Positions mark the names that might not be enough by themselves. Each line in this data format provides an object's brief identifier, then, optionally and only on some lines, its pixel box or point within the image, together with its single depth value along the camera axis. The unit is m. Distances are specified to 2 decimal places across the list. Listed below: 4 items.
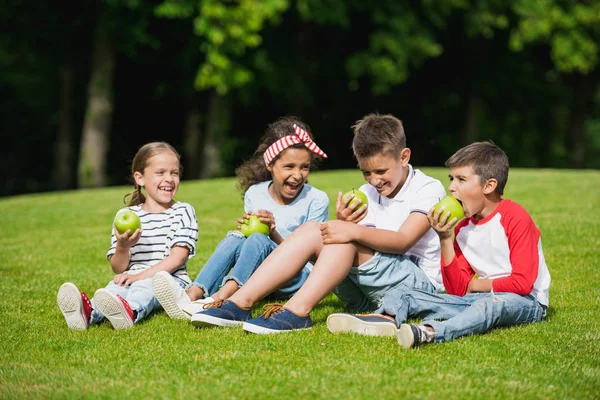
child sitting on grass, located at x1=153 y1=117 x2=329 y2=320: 6.04
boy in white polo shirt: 5.47
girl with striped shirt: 5.88
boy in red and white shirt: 5.40
